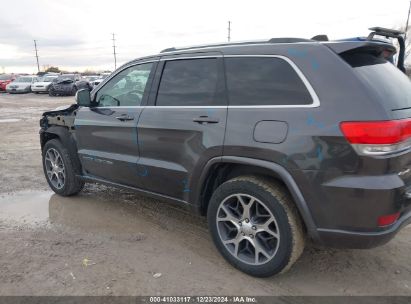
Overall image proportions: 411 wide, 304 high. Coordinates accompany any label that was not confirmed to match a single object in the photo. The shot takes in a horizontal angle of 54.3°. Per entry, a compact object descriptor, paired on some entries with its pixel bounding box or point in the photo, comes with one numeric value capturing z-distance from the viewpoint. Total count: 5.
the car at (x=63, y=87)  29.09
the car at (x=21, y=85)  32.94
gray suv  2.72
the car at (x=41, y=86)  31.70
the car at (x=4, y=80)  35.94
